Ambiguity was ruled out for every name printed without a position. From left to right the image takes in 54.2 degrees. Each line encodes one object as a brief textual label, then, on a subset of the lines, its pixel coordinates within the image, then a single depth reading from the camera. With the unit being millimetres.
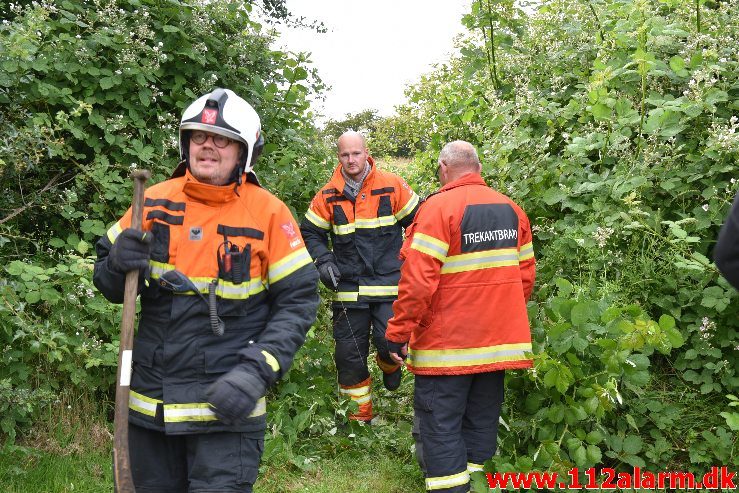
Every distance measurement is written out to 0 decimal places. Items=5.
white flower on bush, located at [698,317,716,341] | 4711
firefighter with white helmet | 2793
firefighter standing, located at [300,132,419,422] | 5762
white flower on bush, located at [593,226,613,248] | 5016
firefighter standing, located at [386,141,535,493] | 4176
